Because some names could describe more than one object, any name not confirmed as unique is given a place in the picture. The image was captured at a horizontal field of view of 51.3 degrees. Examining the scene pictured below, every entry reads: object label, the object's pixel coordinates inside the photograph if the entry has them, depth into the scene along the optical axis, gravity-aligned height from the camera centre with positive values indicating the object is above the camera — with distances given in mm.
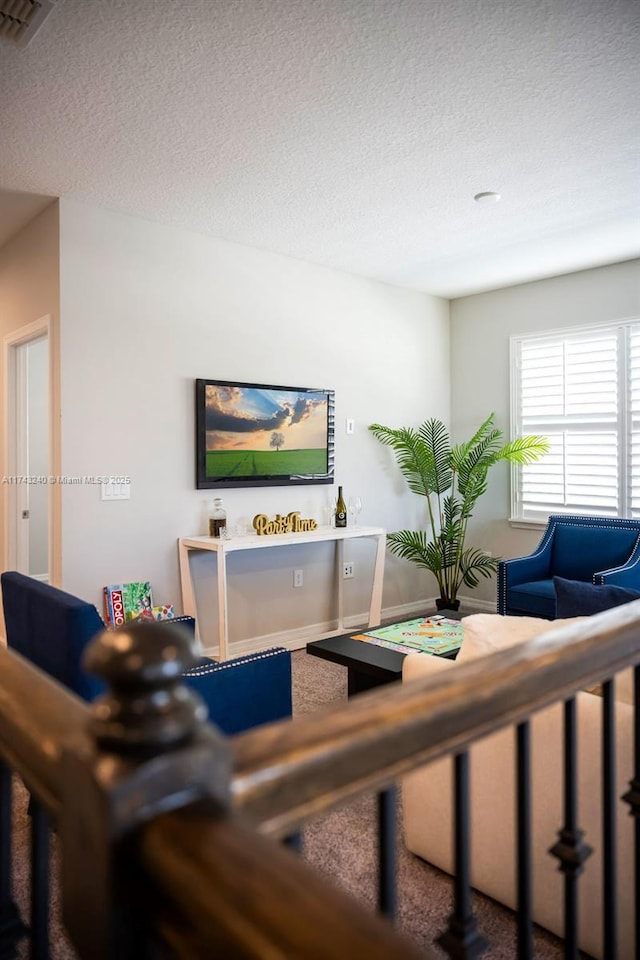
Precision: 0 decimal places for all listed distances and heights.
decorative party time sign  4539 -400
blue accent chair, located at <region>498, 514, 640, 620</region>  4328 -659
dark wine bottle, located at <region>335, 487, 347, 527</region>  4984 -349
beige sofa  1584 -886
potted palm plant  5379 -107
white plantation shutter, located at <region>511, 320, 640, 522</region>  4957 +379
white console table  3957 -508
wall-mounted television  4355 +226
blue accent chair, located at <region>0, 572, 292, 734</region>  2088 -674
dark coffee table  2859 -868
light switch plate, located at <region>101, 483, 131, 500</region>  3893 -137
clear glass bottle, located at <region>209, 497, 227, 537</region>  4270 -353
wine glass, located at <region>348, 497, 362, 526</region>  5109 -311
